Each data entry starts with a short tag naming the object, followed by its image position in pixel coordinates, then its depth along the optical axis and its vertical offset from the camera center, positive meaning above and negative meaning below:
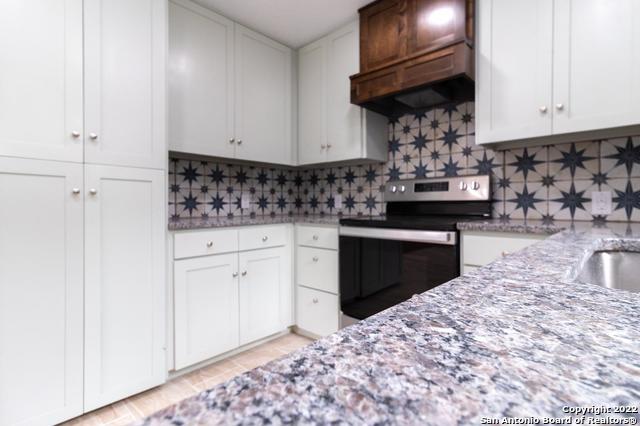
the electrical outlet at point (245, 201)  2.66 +0.07
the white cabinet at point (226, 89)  1.98 +0.83
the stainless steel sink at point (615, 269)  0.90 -0.17
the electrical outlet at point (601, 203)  1.68 +0.04
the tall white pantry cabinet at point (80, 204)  1.29 +0.02
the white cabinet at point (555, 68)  1.39 +0.67
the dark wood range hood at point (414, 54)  1.71 +0.87
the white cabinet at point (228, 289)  1.83 -0.50
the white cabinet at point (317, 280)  2.19 -0.49
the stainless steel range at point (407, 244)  1.66 -0.19
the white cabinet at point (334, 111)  2.29 +0.74
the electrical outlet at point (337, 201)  2.79 +0.08
